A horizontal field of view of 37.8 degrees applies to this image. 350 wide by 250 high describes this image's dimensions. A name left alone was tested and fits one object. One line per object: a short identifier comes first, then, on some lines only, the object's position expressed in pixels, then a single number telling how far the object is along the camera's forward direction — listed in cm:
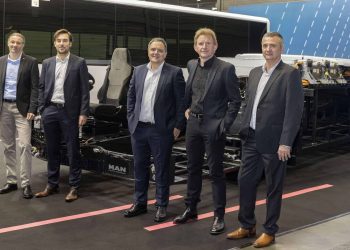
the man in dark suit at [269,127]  406
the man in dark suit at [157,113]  486
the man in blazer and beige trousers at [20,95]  574
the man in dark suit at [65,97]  554
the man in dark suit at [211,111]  449
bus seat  735
